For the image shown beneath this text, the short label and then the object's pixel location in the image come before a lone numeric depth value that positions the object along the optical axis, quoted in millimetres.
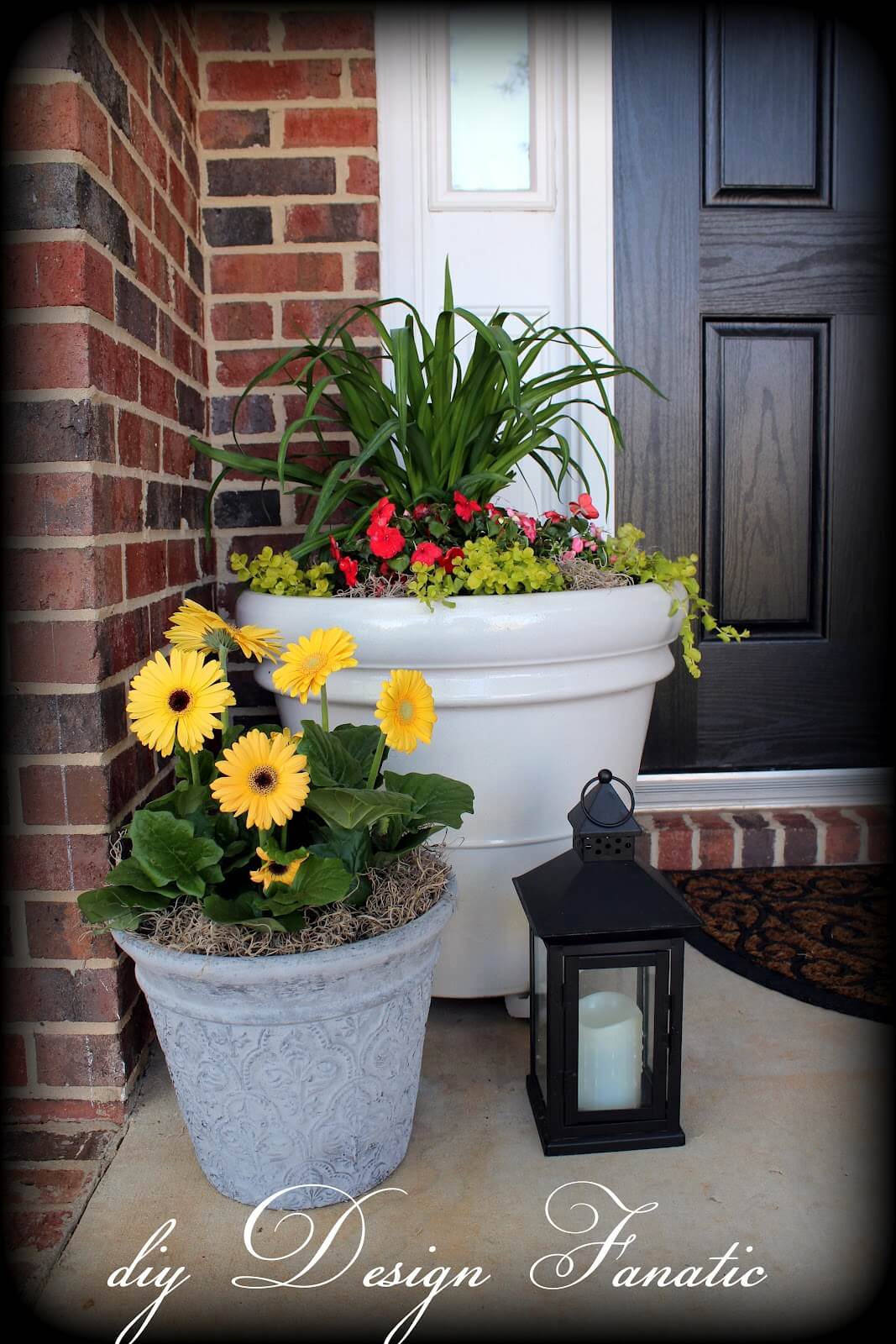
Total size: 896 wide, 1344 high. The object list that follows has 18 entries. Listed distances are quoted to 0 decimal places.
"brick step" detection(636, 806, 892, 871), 2035
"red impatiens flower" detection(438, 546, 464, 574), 1358
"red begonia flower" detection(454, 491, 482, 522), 1429
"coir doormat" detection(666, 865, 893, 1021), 1555
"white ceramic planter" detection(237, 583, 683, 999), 1310
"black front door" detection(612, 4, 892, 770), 1970
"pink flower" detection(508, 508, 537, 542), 1520
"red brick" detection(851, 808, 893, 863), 2039
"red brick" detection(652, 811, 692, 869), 2035
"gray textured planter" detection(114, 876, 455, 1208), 987
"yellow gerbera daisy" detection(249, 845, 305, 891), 1010
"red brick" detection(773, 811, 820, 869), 2035
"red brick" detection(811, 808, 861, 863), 2037
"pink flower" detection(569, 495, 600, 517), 1572
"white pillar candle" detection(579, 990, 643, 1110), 1158
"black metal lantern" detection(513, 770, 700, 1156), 1132
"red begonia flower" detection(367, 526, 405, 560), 1373
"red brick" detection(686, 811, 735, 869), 2035
